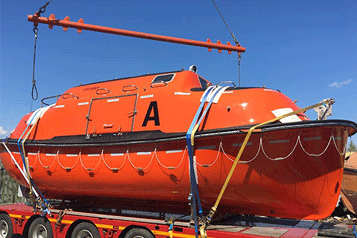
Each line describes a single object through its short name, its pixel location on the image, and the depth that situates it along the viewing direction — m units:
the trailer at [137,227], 4.61
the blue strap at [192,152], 4.93
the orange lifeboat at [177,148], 4.45
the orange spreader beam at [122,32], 8.27
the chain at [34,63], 8.02
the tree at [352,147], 25.42
